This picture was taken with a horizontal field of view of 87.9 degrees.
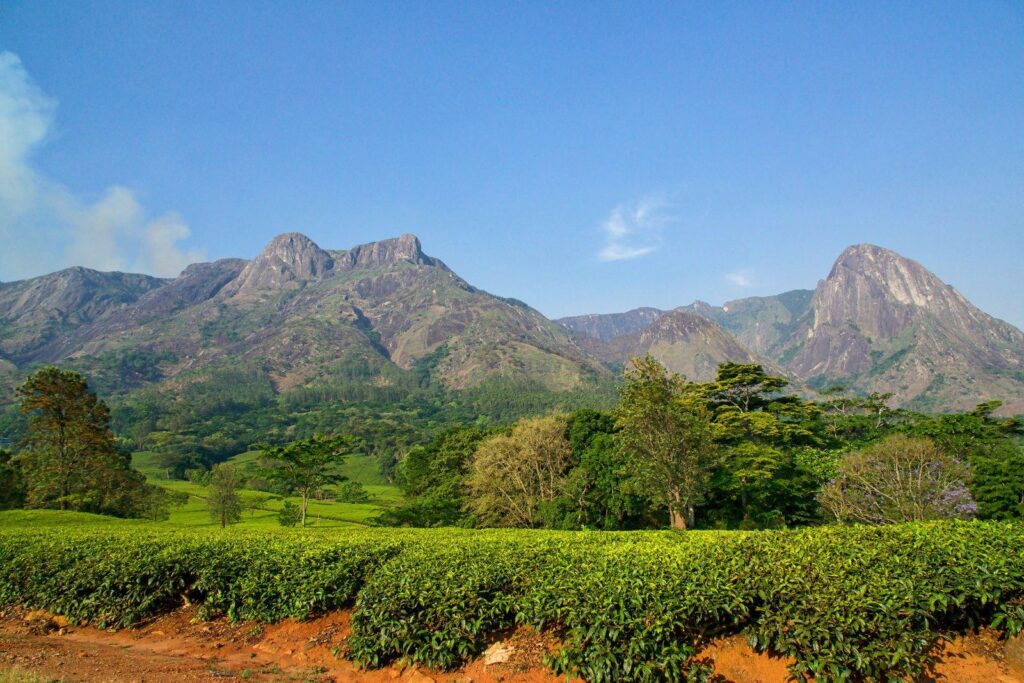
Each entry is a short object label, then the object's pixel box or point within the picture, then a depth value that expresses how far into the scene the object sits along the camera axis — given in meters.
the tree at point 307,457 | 32.22
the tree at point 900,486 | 25.66
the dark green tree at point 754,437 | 31.88
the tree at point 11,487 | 39.66
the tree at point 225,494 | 50.69
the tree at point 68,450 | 34.25
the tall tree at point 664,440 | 26.11
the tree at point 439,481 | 40.16
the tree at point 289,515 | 46.95
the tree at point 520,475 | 35.75
